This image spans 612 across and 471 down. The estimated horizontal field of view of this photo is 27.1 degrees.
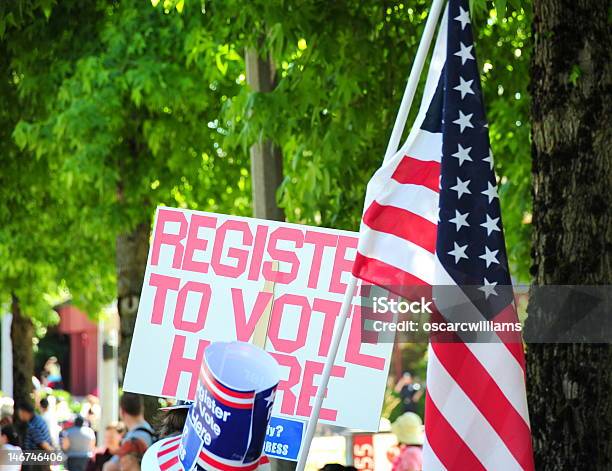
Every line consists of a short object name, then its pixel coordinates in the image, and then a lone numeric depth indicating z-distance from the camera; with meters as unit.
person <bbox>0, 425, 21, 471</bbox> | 10.16
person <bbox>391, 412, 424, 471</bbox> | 10.70
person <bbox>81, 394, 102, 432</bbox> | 22.97
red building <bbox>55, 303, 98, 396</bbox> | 55.78
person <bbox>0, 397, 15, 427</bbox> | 15.68
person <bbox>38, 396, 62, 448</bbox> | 17.27
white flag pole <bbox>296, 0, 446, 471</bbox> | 4.77
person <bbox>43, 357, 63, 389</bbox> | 27.05
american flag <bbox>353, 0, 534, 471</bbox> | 4.59
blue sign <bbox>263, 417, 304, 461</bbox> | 6.01
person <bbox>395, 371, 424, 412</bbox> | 25.09
